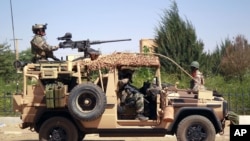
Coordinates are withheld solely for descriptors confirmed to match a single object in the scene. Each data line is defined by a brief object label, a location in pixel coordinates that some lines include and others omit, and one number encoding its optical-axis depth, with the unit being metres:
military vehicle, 9.53
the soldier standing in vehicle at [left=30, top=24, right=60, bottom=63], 10.34
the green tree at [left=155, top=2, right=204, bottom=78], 22.41
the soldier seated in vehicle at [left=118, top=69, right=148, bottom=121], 9.66
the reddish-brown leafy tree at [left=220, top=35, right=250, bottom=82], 22.59
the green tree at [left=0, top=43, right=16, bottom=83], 35.78
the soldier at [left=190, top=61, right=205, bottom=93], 10.67
